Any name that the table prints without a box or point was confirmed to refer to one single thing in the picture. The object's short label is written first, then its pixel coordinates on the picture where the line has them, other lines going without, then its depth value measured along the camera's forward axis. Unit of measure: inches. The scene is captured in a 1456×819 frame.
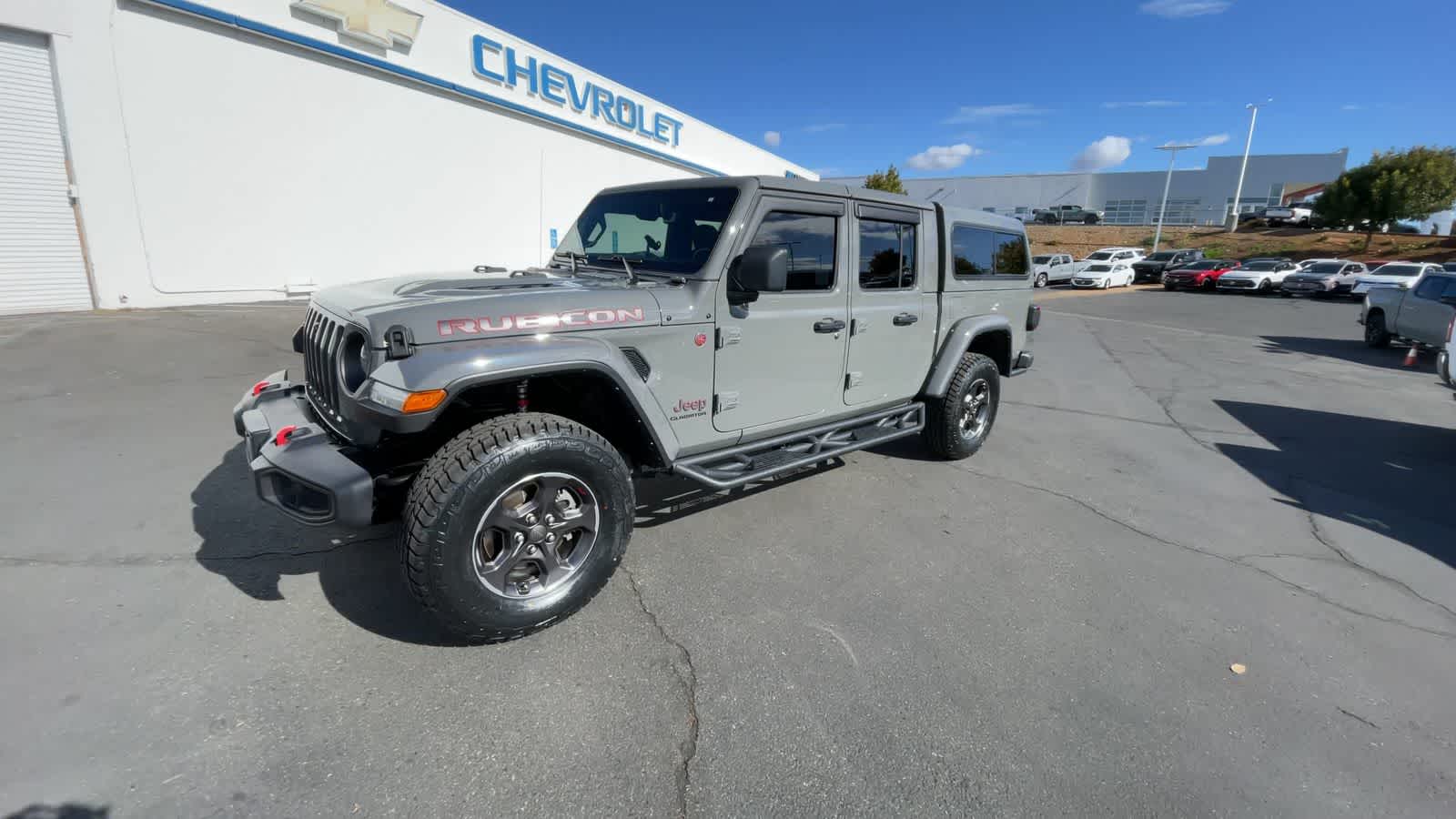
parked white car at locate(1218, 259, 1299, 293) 1053.8
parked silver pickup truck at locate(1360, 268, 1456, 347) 444.8
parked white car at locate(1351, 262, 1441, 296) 876.0
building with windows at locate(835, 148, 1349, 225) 2593.5
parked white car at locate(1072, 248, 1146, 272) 1189.7
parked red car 1087.6
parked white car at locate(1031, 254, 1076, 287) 1210.0
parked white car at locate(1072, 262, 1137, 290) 1144.8
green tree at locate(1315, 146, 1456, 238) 1472.7
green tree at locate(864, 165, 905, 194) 1300.4
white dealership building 373.7
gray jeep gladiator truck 97.5
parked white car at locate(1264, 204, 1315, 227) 2060.8
